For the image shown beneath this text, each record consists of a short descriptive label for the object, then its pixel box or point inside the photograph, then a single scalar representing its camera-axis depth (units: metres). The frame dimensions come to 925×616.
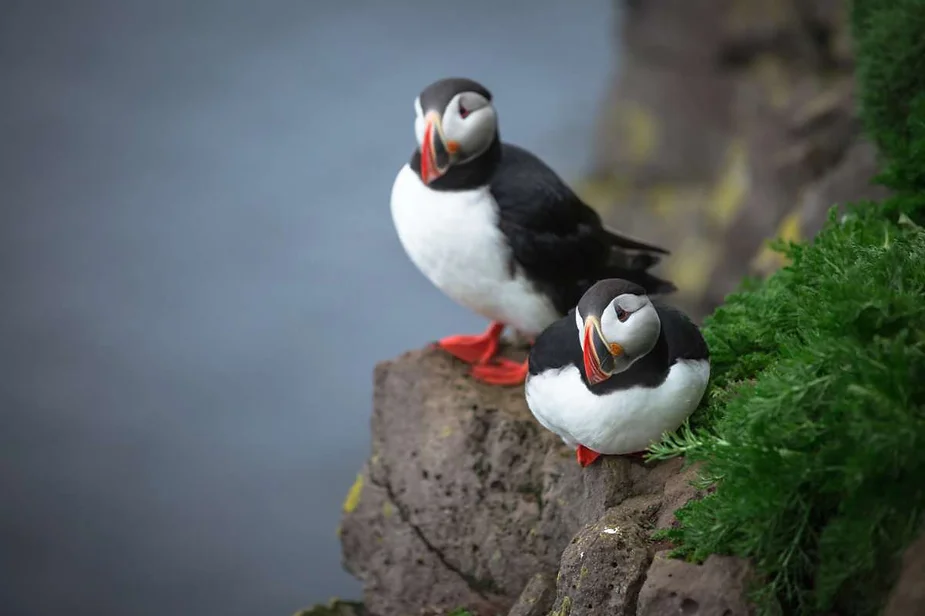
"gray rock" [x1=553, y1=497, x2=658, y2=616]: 4.67
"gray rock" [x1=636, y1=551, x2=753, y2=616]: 4.28
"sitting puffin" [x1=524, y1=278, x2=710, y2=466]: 5.01
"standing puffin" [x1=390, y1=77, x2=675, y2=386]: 6.61
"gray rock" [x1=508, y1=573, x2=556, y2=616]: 5.55
